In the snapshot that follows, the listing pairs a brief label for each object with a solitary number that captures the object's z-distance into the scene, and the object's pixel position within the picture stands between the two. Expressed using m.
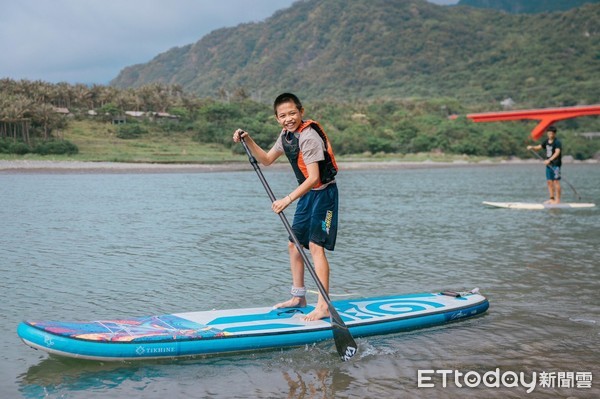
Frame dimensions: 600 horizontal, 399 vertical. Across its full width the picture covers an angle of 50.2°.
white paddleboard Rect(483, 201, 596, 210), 19.16
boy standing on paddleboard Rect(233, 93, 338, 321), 6.08
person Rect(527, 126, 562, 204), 18.23
